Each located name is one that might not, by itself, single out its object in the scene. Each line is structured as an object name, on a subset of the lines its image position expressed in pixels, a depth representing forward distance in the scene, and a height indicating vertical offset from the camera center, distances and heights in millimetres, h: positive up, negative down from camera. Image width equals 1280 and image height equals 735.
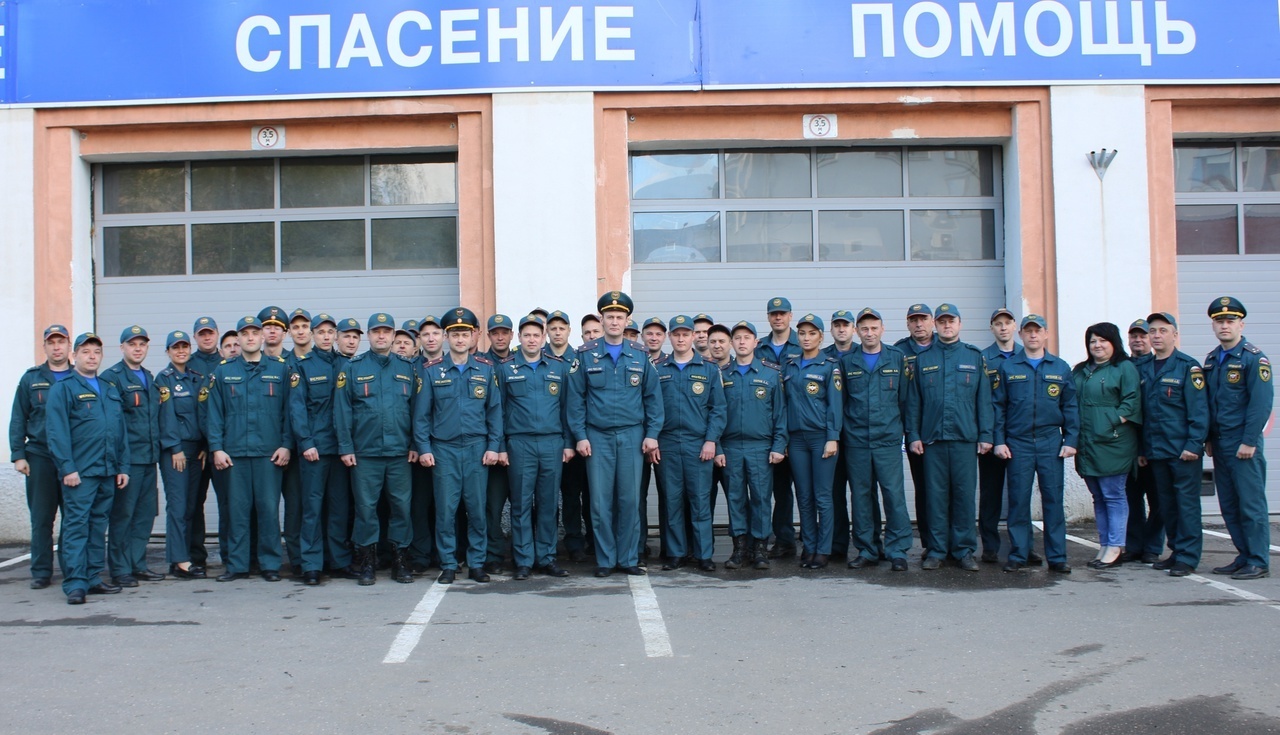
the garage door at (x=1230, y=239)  10320 +1322
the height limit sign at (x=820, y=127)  10227 +2498
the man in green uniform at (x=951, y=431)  7375 -410
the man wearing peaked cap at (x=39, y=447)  7195 -367
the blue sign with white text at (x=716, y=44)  9859 +3242
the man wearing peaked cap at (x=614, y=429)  7359 -343
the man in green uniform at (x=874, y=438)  7500 -456
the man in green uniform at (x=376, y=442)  7164 -383
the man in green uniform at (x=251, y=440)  7391 -368
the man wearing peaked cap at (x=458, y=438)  7172 -373
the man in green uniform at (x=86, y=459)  6723 -447
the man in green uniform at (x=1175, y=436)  7199 -475
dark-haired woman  7426 -437
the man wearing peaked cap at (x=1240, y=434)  7008 -458
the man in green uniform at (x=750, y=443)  7594 -478
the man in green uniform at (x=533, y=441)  7312 -410
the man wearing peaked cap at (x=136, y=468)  7254 -552
